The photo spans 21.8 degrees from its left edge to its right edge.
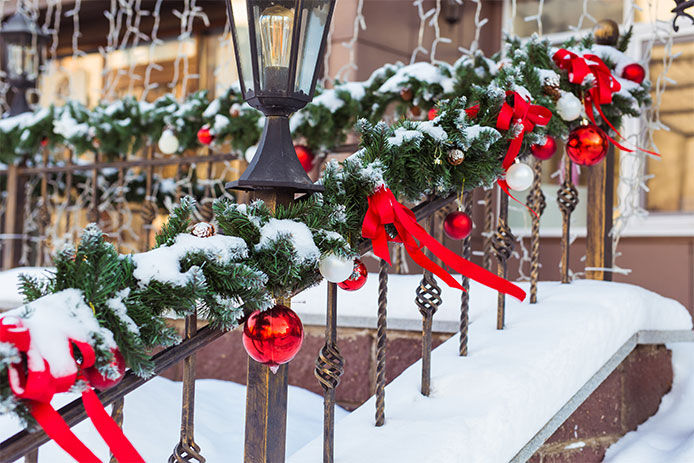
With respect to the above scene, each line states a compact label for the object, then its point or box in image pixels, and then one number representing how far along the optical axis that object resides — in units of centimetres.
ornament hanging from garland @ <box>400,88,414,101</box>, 419
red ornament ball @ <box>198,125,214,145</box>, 477
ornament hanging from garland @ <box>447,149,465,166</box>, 324
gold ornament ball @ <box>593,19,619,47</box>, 389
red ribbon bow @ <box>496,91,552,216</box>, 332
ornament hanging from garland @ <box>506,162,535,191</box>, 334
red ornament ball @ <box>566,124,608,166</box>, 359
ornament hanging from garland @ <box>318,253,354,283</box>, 303
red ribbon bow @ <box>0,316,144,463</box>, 271
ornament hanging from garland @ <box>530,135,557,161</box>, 357
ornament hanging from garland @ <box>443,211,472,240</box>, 332
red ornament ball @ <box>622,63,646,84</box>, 379
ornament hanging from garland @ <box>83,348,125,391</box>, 278
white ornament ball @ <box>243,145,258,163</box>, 452
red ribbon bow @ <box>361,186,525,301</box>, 310
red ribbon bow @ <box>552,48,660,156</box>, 360
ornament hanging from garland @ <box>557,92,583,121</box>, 356
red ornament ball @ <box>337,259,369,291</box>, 312
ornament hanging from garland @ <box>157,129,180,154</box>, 498
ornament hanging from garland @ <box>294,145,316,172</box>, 447
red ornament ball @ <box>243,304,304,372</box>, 295
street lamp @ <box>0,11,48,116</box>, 630
